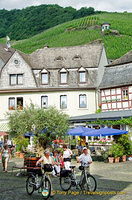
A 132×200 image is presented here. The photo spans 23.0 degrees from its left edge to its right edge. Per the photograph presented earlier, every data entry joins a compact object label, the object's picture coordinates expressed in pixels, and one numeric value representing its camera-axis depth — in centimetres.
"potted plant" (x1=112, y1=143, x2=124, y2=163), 2199
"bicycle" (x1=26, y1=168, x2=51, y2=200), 984
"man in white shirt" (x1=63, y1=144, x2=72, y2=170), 1380
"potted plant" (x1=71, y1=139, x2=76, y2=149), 2960
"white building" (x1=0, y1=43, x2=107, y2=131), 3612
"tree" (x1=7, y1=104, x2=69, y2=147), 1952
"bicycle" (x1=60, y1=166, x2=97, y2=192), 1095
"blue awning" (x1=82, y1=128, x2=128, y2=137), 2208
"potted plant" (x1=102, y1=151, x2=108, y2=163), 2209
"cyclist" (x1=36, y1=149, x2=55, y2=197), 1058
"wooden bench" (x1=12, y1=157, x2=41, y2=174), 1553
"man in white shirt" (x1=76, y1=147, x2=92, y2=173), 1173
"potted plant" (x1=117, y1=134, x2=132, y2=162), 2295
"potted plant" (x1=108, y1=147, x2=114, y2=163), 2184
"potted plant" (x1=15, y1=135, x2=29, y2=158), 2668
